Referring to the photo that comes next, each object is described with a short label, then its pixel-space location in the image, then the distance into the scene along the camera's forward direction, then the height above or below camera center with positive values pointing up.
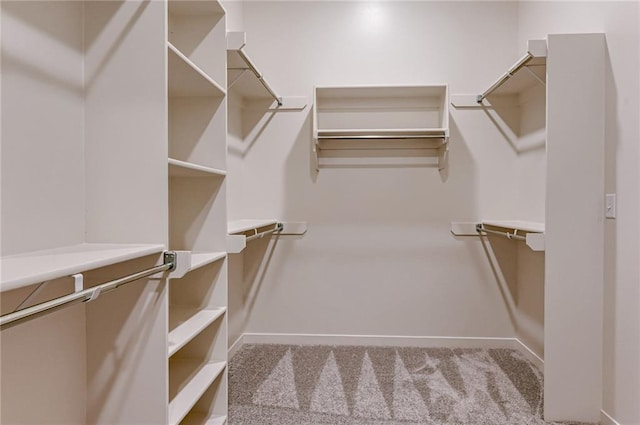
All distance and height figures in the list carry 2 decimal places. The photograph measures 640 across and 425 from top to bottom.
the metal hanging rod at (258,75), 1.96 +0.80
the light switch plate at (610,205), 1.77 +0.02
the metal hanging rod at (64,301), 0.72 -0.20
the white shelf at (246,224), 2.00 -0.09
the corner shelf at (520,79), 1.89 +0.82
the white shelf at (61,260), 0.74 -0.12
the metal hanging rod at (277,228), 2.60 -0.14
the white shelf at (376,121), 2.81 +0.67
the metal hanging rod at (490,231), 2.13 -0.15
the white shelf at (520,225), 2.07 -0.09
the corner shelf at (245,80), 1.89 +0.83
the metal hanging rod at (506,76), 1.99 +0.80
